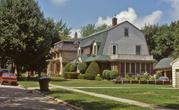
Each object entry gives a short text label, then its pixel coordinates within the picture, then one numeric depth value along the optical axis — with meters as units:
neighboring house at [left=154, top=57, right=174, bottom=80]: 44.55
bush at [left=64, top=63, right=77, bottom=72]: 43.94
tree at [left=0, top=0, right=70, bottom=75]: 32.96
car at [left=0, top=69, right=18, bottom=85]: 27.38
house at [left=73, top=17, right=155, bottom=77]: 40.77
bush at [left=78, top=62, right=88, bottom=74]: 41.36
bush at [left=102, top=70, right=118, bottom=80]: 37.74
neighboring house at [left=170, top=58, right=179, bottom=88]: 26.58
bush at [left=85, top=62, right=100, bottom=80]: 38.75
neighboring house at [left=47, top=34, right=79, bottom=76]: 50.94
